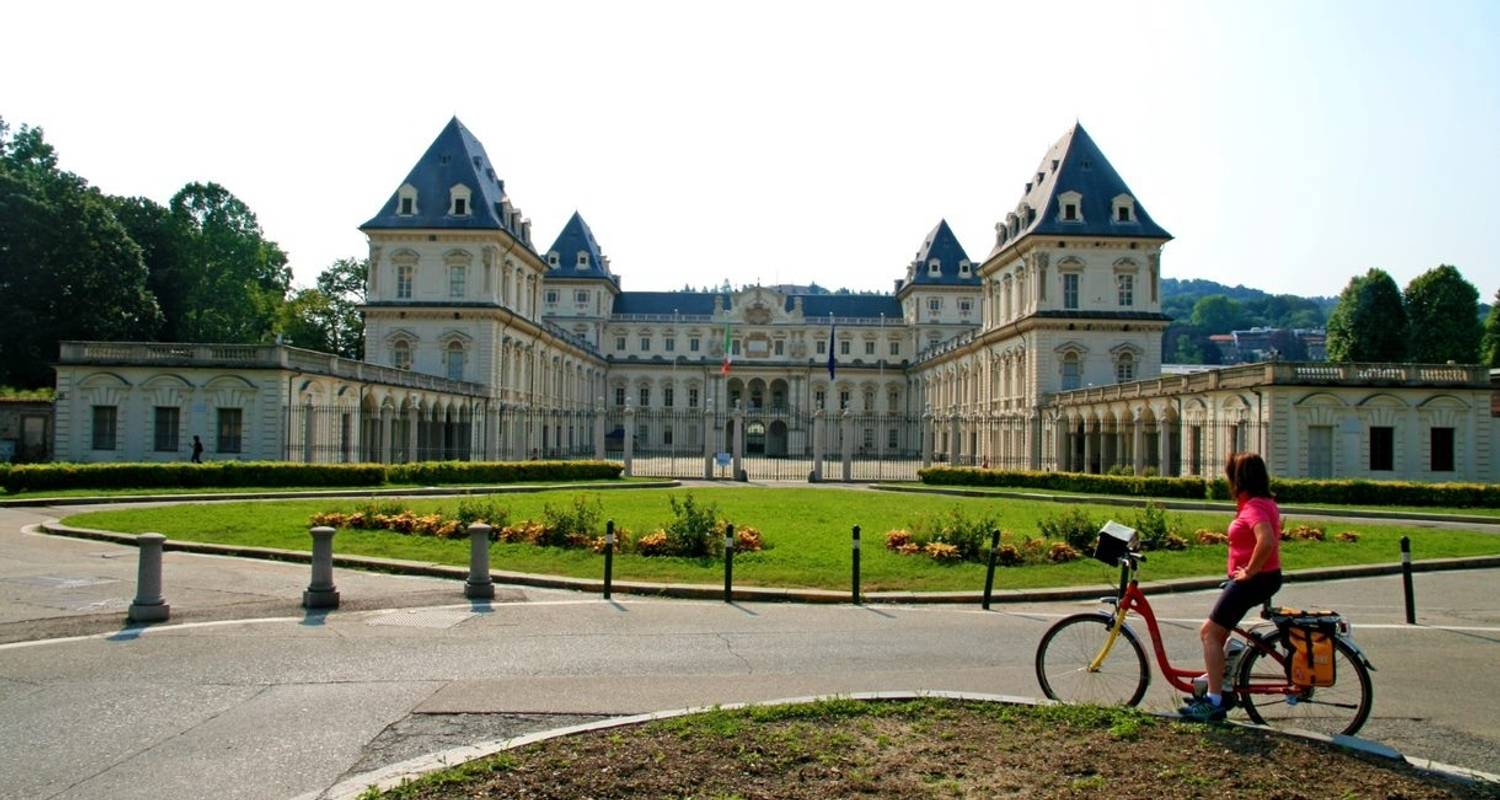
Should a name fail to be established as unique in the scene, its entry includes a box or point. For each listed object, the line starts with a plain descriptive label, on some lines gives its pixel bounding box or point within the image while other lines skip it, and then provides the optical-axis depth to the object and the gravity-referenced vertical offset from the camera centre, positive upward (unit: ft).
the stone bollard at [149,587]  36.83 -5.93
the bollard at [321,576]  40.01 -5.89
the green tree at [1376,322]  234.17 +26.43
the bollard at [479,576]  43.14 -6.22
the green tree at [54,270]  163.32 +24.32
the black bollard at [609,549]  45.21 -5.28
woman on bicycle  23.62 -2.98
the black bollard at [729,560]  44.45 -5.53
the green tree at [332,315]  238.27 +25.85
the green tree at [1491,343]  214.48 +20.51
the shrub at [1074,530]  57.16 -5.29
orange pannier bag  23.76 -4.80
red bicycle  23.90 -5.68
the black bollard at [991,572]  43.24 -5.75
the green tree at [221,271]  209.26 +31.98
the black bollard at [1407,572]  40.81 -5.22
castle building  118.73 +10.79
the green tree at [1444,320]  228.22 +26.82
